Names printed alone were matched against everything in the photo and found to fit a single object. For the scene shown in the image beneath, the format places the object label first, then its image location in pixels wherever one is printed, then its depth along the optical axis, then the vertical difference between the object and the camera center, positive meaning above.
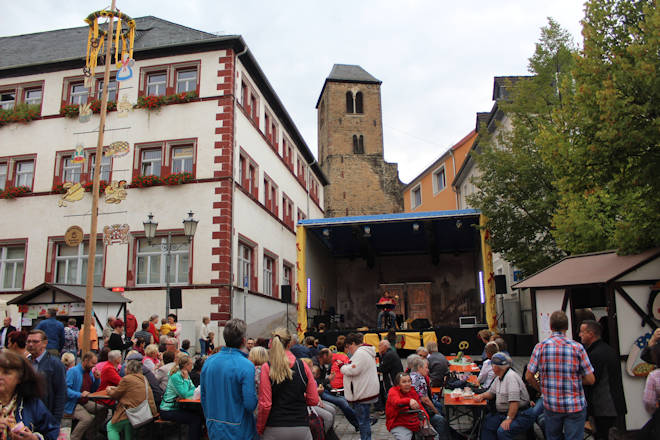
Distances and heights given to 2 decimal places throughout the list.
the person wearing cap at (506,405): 6.26 -1.03
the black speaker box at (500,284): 19.70 +1.15
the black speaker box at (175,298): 15.52 +0.64
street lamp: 15.34 +2.60
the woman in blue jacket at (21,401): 3.70 -0.54
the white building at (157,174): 18.97 +5.49
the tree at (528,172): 15.61 +4.18
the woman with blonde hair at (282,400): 4.80 -0.71
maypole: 12.95 +7.50
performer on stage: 21.66 +0.31
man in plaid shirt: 5.46 -0.67
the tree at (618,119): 8.16 +3.10
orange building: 36.47 +10.25
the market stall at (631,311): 7.96 +0.05
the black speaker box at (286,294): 21.22 +0.97
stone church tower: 48.78 +15.67
